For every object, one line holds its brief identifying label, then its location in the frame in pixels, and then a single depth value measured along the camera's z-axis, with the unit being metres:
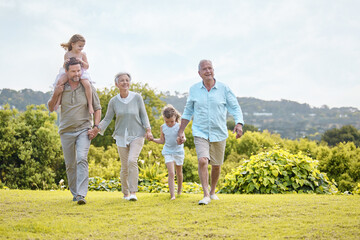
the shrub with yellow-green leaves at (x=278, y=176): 8.31
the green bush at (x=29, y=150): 15.27
